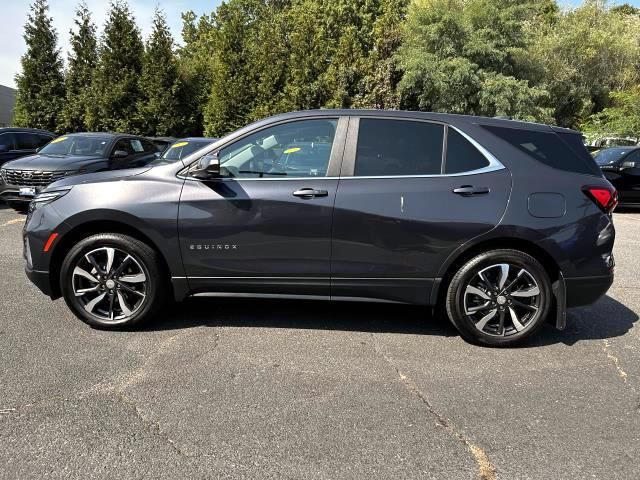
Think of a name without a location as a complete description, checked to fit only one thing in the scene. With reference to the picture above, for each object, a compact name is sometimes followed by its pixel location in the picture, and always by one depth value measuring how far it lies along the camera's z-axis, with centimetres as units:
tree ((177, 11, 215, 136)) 2077
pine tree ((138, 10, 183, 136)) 1983
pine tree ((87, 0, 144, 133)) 1983
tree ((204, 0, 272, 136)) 2034
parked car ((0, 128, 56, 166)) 1129
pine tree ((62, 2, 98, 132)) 2050
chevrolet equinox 381
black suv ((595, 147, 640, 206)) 1164
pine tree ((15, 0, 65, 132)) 2034
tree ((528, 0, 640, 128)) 2828
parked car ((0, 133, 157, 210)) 910
